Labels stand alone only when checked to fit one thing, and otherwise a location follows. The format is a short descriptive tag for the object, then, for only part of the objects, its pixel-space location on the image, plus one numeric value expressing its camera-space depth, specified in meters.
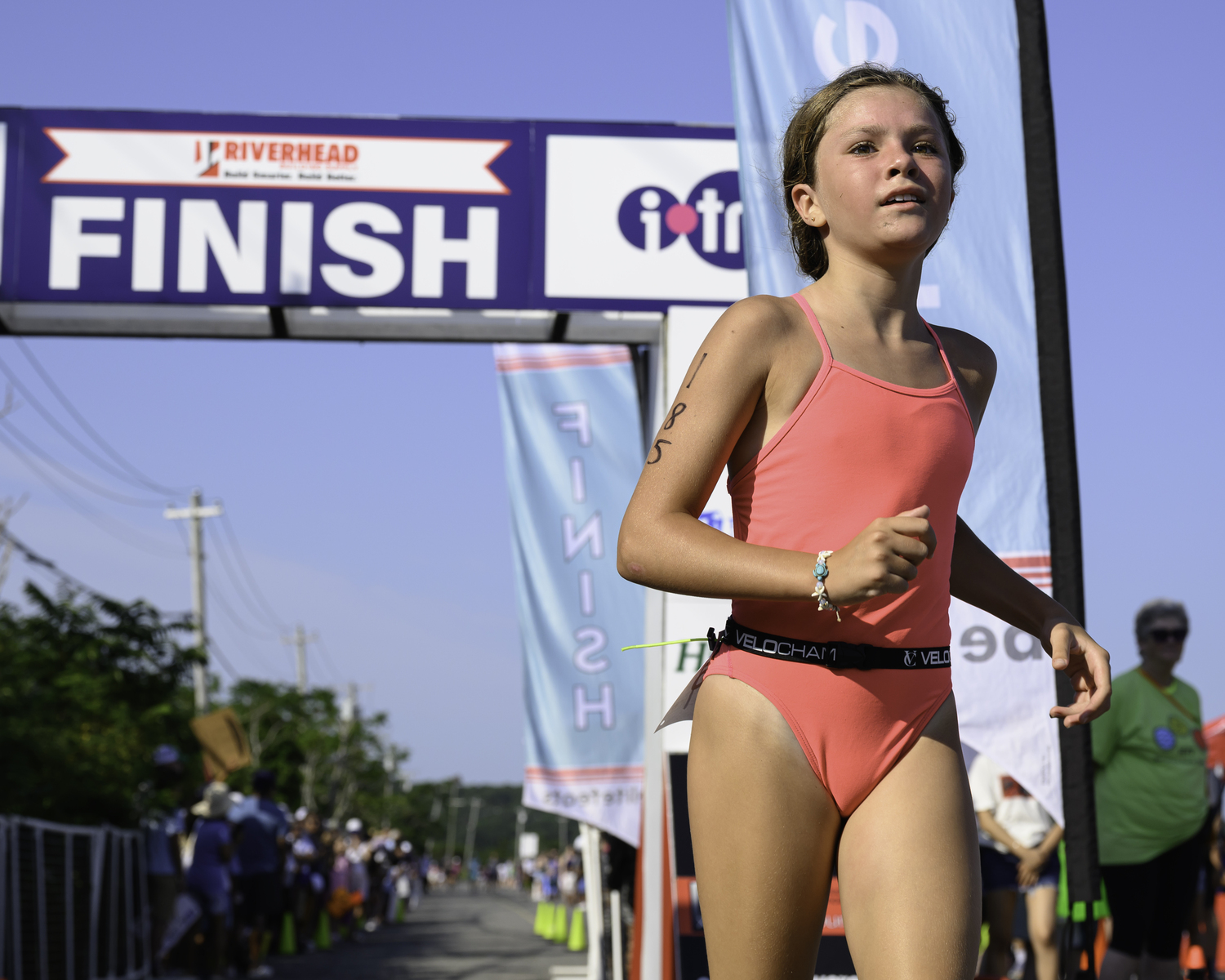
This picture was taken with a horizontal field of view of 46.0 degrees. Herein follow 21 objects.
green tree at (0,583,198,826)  12.02
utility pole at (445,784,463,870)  152.38
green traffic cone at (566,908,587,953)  17.78
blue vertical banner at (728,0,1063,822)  4.15
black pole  3.77
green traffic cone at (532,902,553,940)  22.61
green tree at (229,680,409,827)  44.94
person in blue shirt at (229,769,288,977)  12.96
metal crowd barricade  7.96
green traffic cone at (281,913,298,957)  17.47
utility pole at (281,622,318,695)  67.81
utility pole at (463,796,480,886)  153.12
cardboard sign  13.73
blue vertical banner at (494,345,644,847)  9.14
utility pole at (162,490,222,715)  31.07
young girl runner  1.92
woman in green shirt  5.55
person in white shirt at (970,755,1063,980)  6.95
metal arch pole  5.75
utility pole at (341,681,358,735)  75.00
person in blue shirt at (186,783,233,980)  11.21
